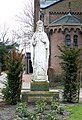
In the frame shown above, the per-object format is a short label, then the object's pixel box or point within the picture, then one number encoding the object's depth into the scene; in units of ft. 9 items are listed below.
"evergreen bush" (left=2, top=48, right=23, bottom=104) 51.88
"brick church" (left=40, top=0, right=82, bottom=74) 133.59
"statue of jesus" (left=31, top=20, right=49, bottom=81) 53.83
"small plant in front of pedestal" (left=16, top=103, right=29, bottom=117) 37.17
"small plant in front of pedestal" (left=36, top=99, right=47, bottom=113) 40.06
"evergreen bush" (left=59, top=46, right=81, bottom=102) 55.98
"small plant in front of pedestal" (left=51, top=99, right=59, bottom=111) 42.37
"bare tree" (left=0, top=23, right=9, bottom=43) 287.16
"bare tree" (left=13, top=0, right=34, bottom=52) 225.56
